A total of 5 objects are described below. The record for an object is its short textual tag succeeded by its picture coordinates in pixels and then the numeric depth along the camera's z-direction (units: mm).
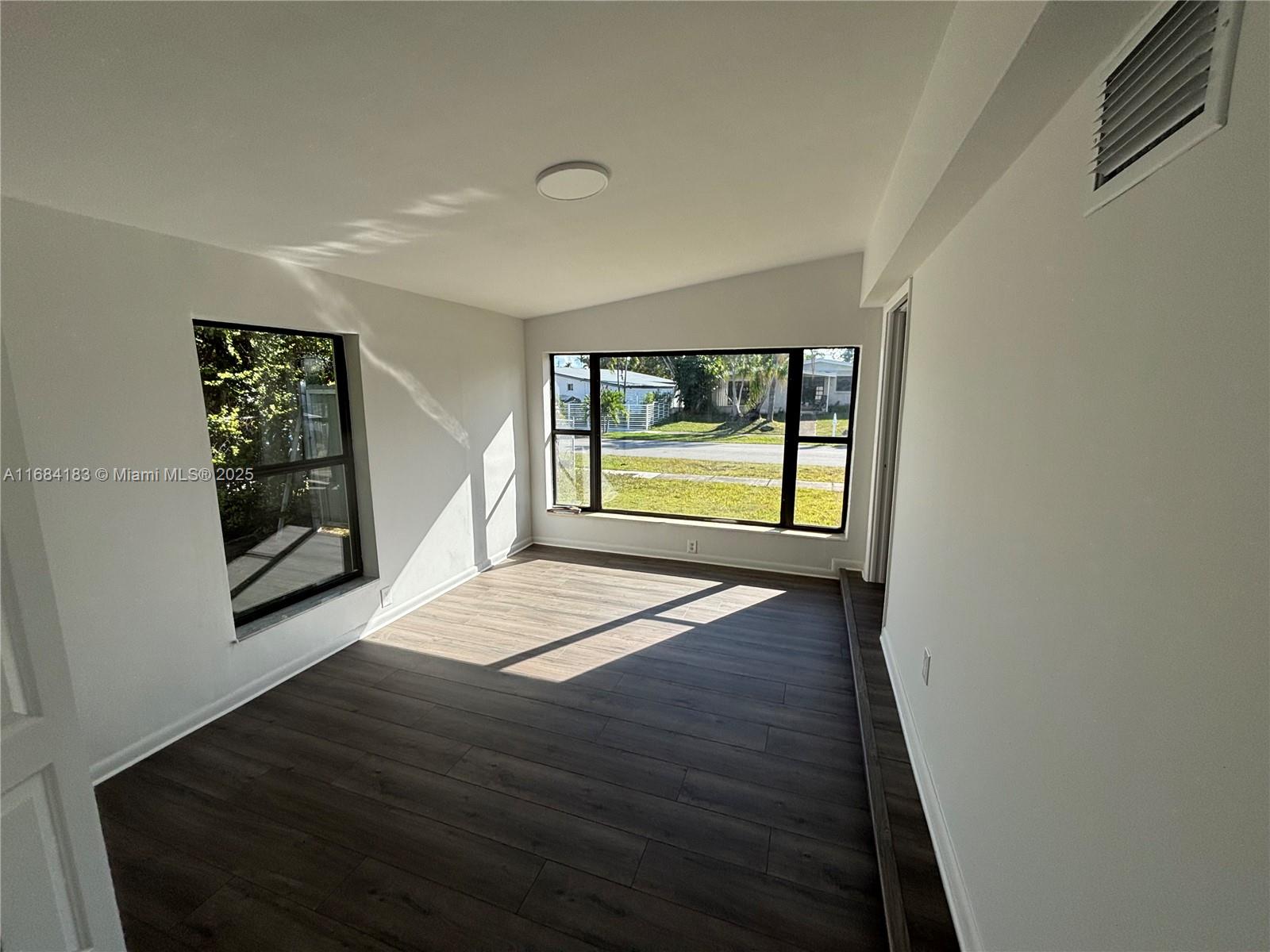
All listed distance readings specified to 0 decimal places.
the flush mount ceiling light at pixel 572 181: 1992
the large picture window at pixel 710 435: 4438
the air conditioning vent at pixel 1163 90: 668
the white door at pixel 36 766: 1073
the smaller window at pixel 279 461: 2678
